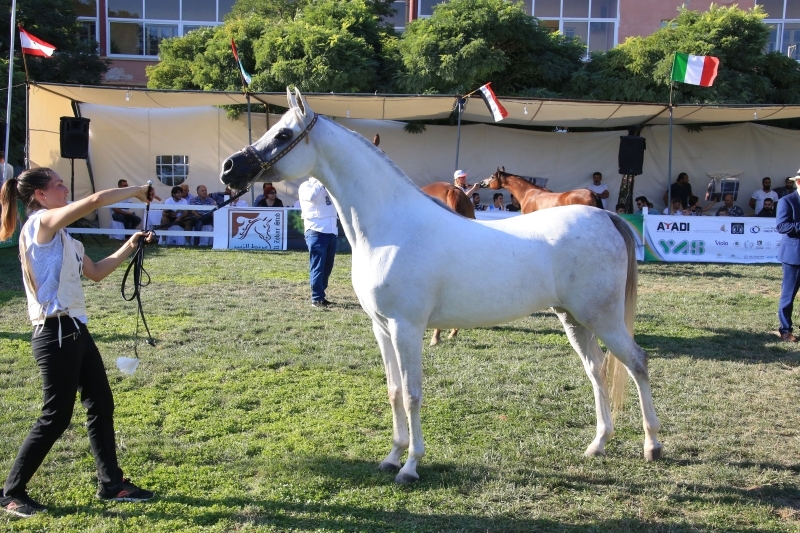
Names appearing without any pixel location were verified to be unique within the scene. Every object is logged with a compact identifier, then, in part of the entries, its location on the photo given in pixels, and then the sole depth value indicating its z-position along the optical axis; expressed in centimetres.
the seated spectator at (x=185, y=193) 1639
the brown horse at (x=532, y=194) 1185
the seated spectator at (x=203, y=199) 1619
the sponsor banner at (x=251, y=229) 1453
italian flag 1276
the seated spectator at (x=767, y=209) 1678
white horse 381
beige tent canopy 1700
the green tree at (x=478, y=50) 1569
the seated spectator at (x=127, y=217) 1626
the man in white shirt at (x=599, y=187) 1734
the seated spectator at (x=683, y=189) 1756
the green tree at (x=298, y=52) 1602
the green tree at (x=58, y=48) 1867
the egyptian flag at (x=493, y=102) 1295
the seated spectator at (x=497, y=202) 1639
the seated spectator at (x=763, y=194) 1747
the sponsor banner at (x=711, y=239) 1374
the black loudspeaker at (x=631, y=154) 1488
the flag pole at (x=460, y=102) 1370
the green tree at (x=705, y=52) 1594
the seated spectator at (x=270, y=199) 1567
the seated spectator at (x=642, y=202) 1708
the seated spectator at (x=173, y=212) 1599
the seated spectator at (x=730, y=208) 1709
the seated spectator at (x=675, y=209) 1644
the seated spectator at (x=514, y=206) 1628
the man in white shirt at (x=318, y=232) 899
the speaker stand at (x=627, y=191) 1733
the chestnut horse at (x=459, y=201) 886
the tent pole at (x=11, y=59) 1290
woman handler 337
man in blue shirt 739
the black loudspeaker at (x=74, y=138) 1506
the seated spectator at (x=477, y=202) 1612
